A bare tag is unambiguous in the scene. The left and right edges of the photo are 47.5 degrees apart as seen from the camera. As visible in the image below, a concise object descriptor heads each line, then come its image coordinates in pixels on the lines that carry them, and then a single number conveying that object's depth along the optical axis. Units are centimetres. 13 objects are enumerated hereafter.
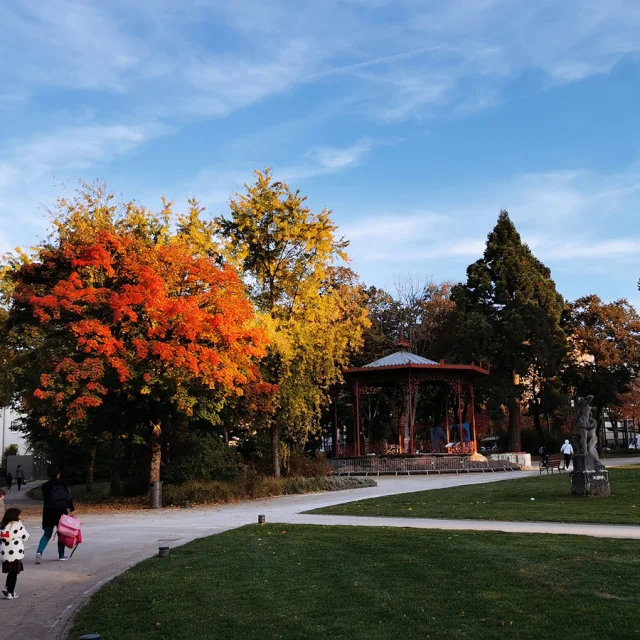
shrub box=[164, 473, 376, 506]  2617
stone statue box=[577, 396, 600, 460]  2180
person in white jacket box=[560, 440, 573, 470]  3559
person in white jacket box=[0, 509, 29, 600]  1023
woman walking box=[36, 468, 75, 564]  1357
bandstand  4078
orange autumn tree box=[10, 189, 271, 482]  2323
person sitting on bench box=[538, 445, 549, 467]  3411
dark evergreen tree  5231
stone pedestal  2147
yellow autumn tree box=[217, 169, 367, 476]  3225
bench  3450
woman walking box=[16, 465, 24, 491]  4866
